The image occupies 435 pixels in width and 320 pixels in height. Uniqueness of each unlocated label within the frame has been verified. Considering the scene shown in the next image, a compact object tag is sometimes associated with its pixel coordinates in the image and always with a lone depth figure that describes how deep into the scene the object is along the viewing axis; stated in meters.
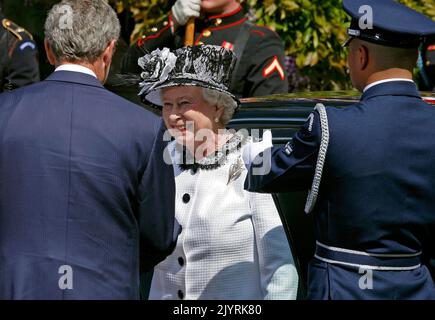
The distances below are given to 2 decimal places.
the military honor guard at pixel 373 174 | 5.88
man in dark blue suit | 5.84
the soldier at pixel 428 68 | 12.43
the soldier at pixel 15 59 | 12.31
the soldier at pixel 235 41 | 11.44
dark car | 6.59
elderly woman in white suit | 6.55
